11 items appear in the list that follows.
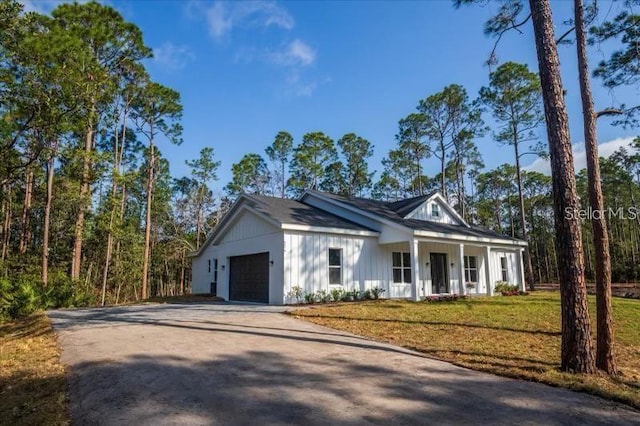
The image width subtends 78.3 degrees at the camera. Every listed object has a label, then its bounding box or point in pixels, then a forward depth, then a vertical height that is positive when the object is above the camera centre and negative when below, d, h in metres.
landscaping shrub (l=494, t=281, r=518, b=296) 19.02 -0.97
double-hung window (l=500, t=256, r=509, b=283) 21.23 +0.00
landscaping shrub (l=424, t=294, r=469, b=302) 14.92 -1.09
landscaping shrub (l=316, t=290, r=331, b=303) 14.55 -0.93
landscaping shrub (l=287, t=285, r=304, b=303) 14.04 -0.81
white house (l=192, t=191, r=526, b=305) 14.53 +0.93
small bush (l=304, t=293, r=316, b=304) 14.26 -0.97
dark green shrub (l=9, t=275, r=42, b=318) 13.63 -0.95
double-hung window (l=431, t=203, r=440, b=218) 20.26 +3.08
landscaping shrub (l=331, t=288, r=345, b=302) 14.84 -0.88
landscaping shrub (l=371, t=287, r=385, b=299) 15.91 -0.87
